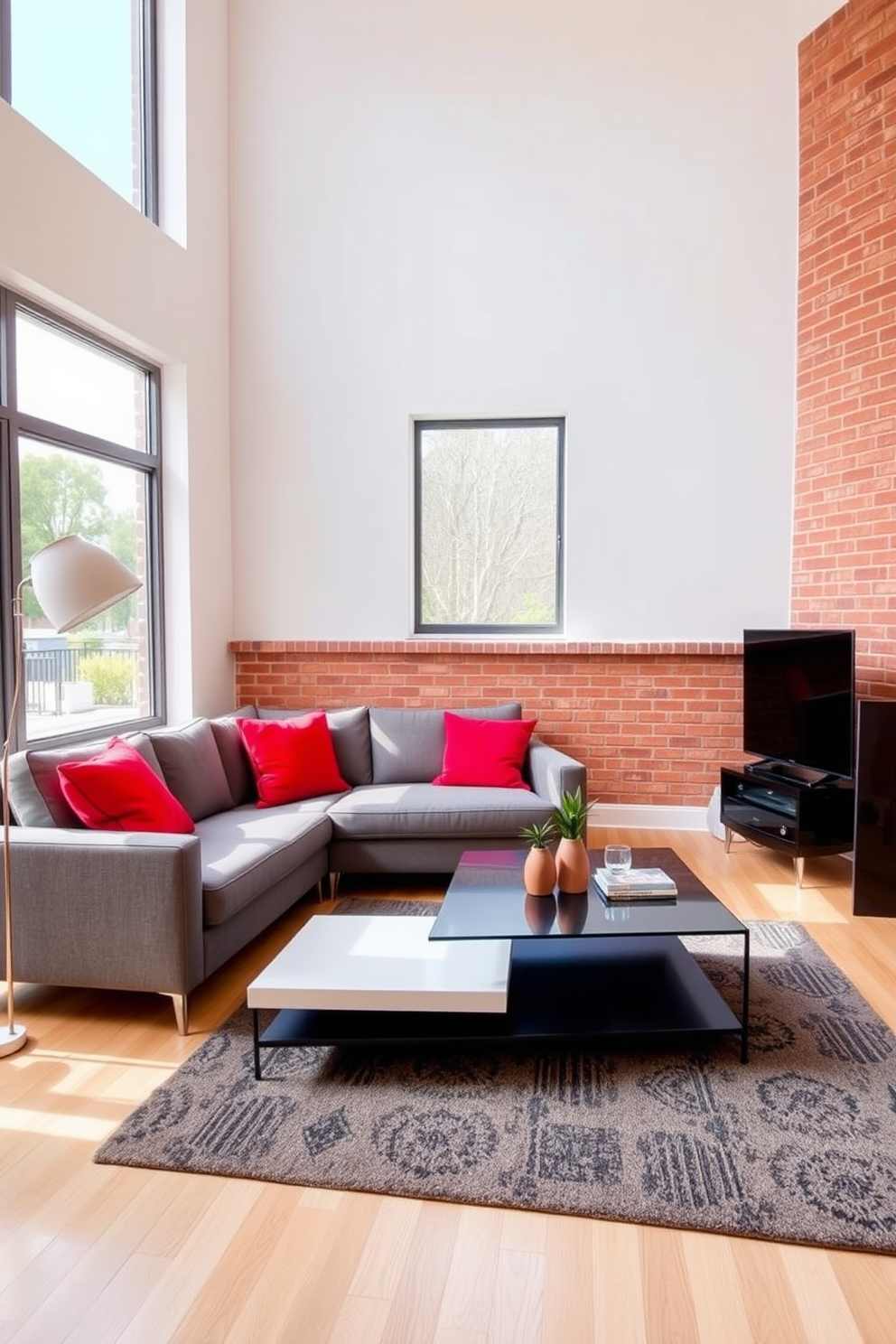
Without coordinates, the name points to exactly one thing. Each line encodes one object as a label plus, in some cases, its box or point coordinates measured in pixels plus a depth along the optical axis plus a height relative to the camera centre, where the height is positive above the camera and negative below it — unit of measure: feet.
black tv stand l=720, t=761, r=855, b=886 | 12.95 -2.84
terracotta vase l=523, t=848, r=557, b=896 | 8.94 -2.55
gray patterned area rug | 6.05 -4.06
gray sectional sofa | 8.43 -2.64
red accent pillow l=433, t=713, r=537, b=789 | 13.97 -1.97
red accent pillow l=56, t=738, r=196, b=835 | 9.30 -1.82
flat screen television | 12.71 -1.01
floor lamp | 8.00 +0.51
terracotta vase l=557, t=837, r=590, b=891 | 9.04 -2.50
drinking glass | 9.48 -2.53
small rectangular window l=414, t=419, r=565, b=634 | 16.58 +2.21
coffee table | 7.54 -3.26
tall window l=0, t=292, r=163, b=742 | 11.25 +2.16
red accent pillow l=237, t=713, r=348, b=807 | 13.37 -2.03
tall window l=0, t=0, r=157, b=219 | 11.04 +8.26
